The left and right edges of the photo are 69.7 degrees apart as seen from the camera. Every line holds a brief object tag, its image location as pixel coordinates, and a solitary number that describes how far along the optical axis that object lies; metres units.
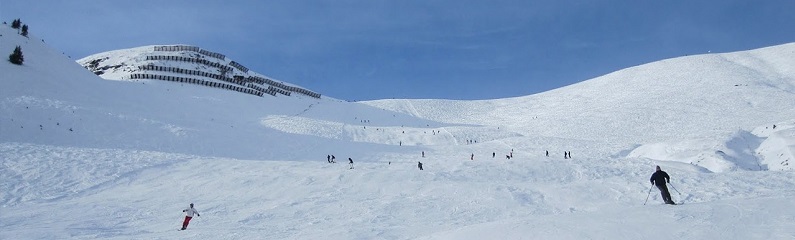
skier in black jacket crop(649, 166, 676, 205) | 15.69
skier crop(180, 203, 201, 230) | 17.48
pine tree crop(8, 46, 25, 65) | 45.81
